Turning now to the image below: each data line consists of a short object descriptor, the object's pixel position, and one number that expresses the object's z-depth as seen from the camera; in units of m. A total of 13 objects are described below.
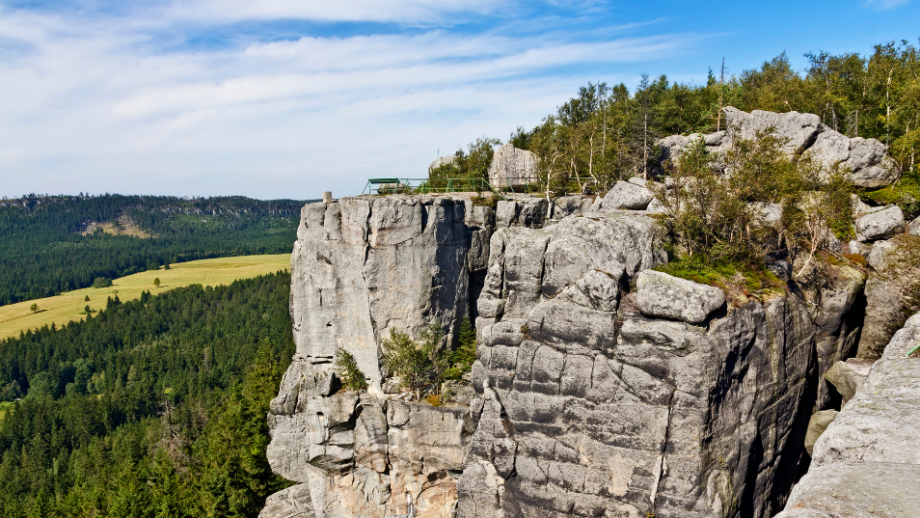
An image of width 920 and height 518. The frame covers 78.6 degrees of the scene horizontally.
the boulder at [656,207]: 31.79
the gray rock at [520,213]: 39.59
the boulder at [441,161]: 56.24
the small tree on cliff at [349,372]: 38.25
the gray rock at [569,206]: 41.62
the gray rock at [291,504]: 40.16
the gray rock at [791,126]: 40.06
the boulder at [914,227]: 31.31
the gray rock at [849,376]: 27.08
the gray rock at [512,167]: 48.88
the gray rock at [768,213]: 29.77
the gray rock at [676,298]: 24.47
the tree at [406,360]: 36.16
